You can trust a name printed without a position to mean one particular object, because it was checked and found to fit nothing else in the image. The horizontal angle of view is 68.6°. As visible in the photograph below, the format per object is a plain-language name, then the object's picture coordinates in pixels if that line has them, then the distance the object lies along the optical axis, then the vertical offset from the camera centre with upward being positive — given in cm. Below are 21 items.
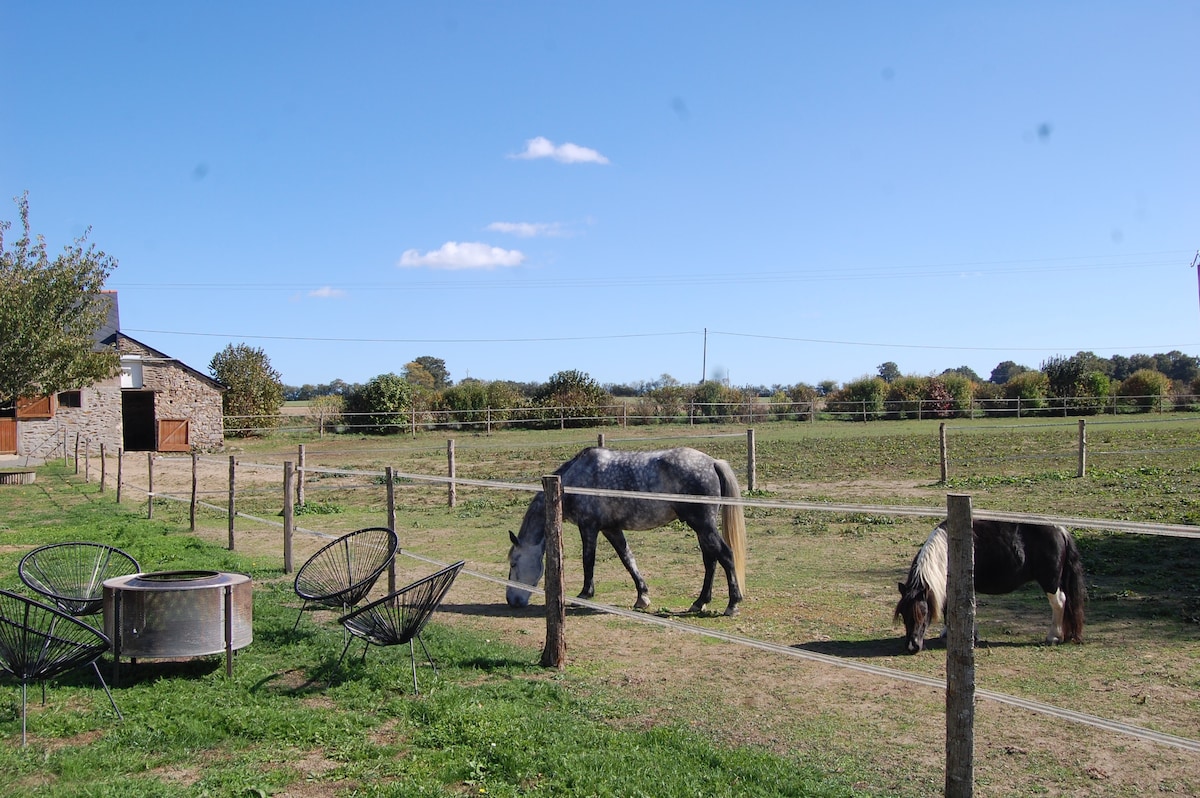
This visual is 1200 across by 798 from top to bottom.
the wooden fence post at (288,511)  1017 -119
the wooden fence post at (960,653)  374 -108
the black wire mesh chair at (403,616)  563 -136
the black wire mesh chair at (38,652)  474 -135
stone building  3134 -12
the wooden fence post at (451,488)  1709 -163
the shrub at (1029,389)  4928 +85
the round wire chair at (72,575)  648 -137
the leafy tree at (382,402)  4159 +26
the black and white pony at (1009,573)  684 -137
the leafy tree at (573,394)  4469 +64
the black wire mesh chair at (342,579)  655 -145
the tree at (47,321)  2145 +229
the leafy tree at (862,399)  4922 +31
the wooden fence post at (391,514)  754 -94
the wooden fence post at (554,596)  625 -137
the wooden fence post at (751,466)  1803 -126
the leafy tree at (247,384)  4256 +119
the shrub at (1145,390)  4872 +74
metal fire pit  564 -136
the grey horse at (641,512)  872 -110
